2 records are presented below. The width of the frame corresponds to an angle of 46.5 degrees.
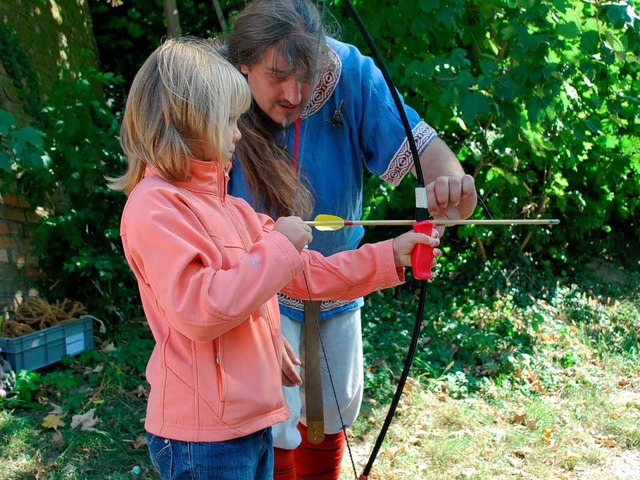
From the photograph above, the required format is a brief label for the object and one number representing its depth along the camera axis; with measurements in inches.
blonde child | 52.1
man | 73.6
